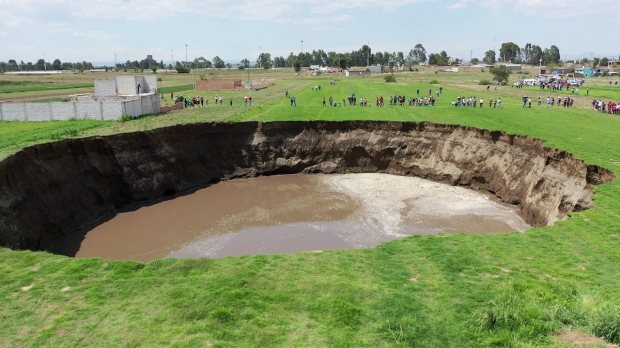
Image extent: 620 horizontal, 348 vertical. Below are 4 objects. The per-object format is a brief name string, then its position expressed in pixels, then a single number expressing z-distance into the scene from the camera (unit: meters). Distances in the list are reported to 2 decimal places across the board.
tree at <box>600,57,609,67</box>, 178.56
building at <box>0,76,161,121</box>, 40.53
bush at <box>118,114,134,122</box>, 40.19
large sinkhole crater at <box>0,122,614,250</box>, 23.83
